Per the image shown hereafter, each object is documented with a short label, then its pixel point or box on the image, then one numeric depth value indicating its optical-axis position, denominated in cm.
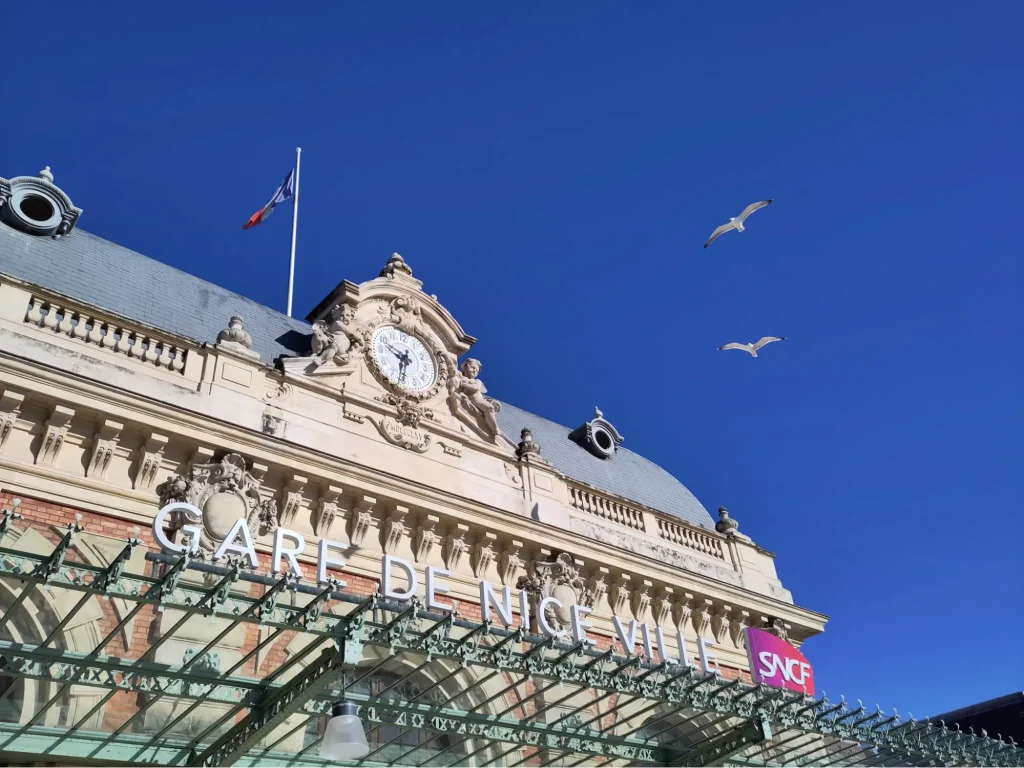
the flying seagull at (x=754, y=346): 1945
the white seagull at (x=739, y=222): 1700
